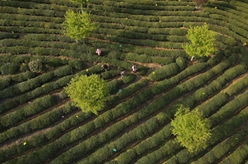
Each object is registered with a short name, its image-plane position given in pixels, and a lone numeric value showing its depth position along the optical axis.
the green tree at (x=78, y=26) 32.59
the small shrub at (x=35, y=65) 33.06
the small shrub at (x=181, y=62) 34.53
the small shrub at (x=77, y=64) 33.91
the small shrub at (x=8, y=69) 33.25
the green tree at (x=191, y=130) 25.86
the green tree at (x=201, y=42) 31.75
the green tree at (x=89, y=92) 27.39
